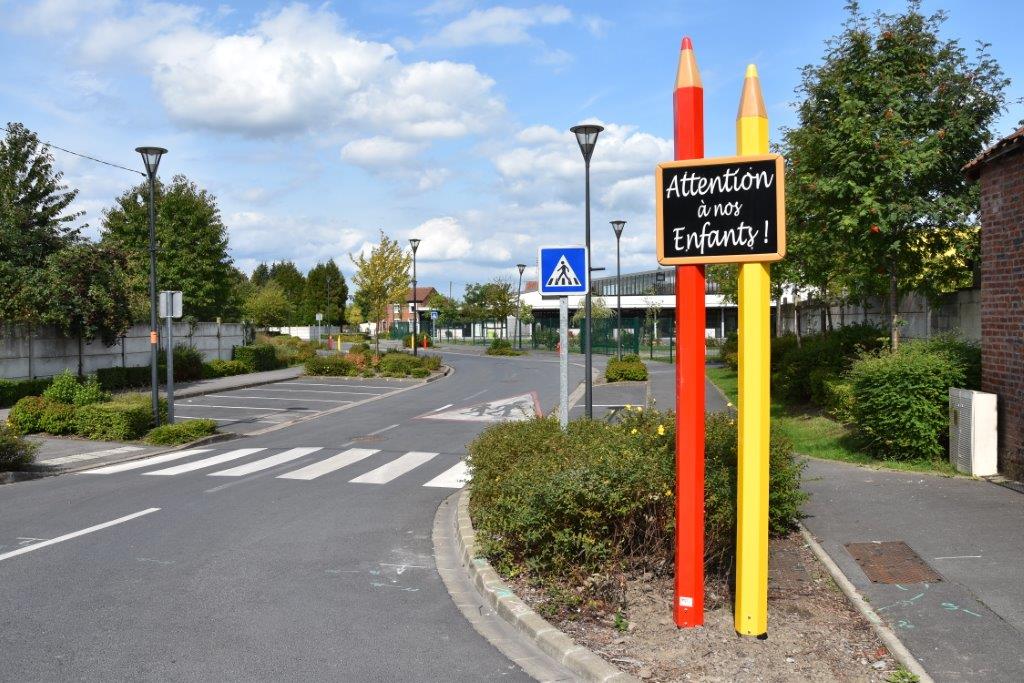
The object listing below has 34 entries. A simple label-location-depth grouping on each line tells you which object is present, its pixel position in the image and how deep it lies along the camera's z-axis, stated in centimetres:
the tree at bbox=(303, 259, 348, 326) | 9919
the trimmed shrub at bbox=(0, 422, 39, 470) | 1272
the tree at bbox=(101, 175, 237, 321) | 3944
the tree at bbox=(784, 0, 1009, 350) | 1456
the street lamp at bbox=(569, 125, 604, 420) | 1461
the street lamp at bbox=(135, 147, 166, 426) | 1672
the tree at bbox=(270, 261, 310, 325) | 10644
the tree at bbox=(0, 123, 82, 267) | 2292
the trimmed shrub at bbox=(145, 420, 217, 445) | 1638
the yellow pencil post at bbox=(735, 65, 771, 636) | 515
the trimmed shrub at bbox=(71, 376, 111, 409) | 1725
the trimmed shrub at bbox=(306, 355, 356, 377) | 3541
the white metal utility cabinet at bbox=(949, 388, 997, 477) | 1023
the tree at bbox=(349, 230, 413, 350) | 4216
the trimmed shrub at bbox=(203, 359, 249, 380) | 3325
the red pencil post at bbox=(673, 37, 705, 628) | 534
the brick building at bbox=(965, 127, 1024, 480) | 991
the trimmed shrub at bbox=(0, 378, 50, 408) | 2152
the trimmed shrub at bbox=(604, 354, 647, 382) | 3156
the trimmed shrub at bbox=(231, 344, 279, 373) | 3628
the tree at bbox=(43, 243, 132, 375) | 2311
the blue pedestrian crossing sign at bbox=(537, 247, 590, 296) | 998
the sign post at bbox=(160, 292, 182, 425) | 1739
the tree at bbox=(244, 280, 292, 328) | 7531
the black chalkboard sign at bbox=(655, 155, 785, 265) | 512
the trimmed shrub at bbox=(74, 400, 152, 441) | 1655
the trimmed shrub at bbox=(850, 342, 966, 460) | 1152
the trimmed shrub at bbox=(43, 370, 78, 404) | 1733
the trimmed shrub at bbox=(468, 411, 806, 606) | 627
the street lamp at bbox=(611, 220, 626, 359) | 3434
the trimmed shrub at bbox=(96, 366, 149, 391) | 2617
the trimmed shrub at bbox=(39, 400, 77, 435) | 1686
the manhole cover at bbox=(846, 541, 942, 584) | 642
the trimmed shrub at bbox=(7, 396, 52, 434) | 1686
